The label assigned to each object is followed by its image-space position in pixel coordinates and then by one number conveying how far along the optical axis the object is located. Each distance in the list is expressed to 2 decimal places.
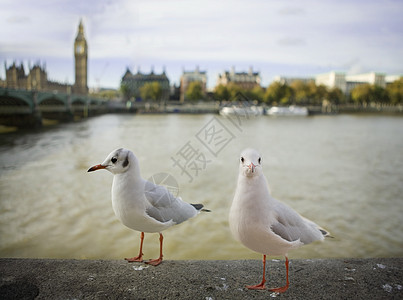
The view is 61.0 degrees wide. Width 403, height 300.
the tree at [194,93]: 57.56
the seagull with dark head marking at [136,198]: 1.47
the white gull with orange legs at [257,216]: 1.32
